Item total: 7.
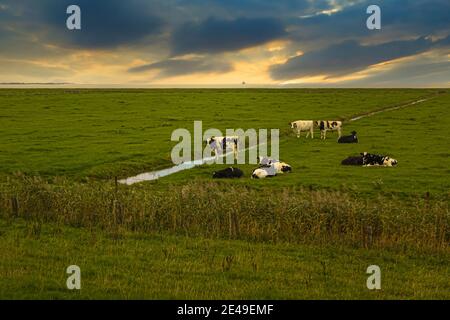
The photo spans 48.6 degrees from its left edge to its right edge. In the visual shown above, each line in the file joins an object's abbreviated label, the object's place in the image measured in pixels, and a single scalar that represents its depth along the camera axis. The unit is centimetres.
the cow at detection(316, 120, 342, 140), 4344
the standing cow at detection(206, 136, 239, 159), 3484
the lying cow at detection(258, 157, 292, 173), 2748
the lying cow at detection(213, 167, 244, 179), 2636
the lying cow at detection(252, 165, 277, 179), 2625
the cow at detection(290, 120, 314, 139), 4425
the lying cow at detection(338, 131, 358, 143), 3878
